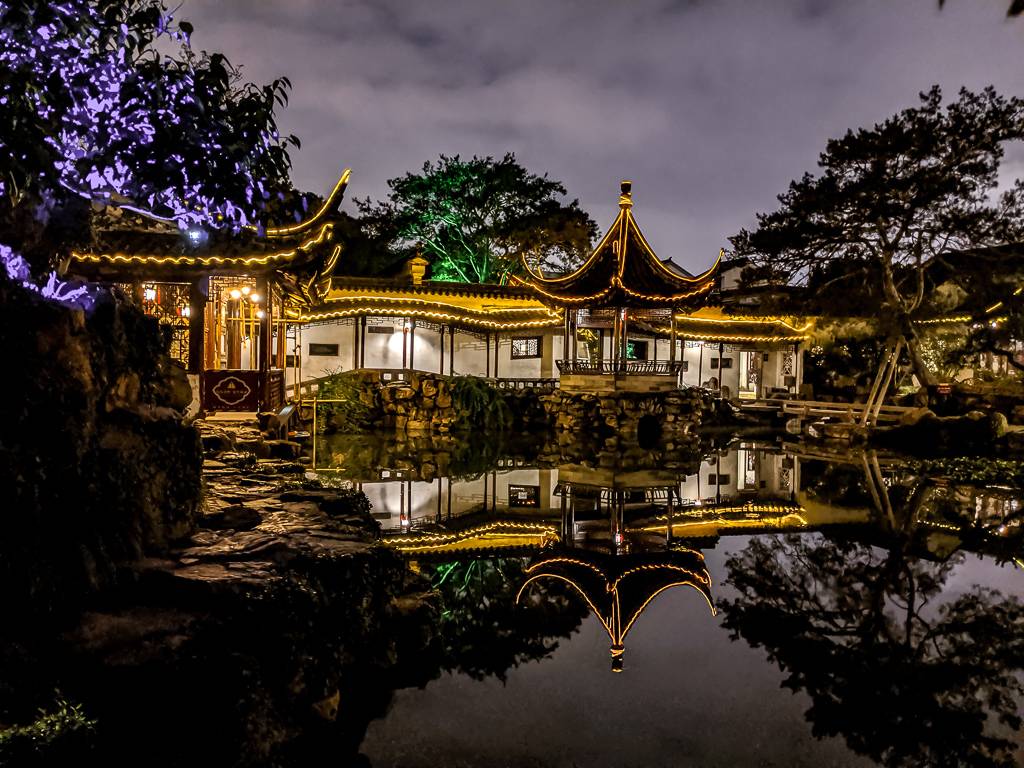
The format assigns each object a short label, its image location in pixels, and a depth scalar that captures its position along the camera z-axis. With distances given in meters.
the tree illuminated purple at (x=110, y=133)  3.45
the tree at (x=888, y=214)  16.84
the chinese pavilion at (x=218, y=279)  10.63
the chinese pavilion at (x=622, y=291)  18.61
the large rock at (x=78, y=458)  3.73
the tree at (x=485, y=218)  30.61
